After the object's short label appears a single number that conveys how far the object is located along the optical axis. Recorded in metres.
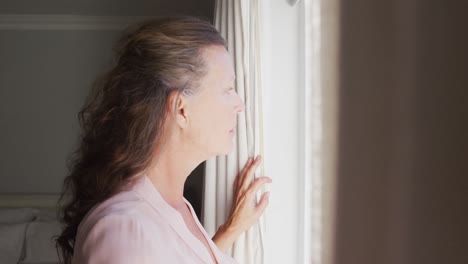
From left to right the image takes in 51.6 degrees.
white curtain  1.39
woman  1.03
